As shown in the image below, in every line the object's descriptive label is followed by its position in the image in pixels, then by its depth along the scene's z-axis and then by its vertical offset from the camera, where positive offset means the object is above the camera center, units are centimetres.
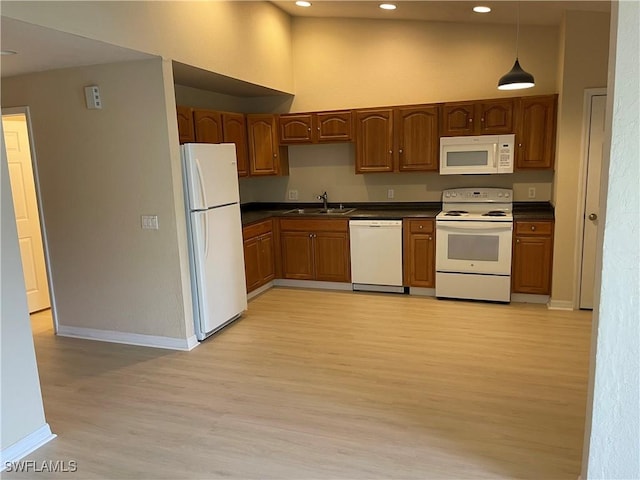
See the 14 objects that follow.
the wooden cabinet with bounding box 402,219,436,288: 500 -99
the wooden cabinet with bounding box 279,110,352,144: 546 +42
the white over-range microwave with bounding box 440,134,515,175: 482 +3
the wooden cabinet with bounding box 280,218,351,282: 539 -101
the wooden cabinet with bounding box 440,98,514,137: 480 +41
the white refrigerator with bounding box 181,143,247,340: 384 -58
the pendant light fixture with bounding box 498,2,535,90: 364 +59
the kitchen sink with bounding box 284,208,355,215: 559 -59
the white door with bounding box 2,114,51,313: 491 -41
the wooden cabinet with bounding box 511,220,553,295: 462 -100
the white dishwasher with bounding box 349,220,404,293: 514 -103
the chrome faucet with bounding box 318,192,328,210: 591 -46
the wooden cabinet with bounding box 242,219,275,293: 513 -101
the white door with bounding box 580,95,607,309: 426 -42
